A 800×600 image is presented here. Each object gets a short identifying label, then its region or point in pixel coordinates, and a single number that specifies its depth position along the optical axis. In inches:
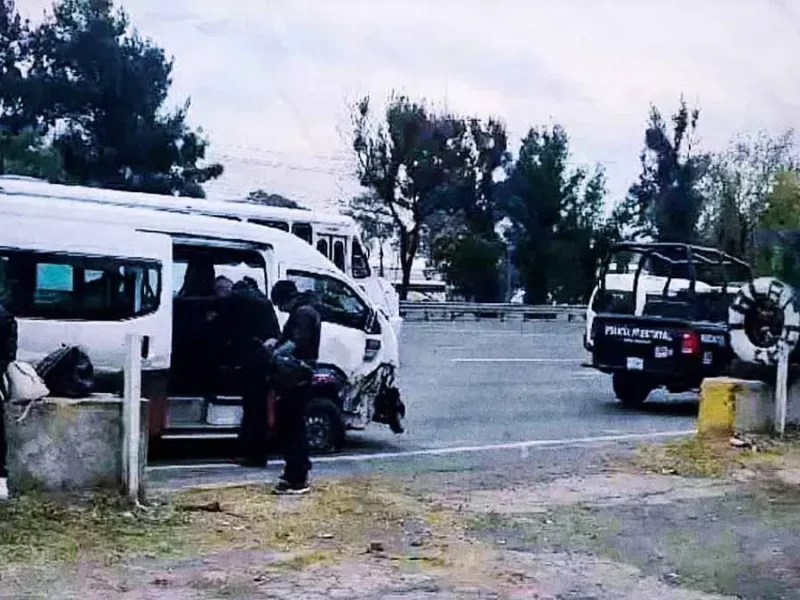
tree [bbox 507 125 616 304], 2272.4
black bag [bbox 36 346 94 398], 378.6
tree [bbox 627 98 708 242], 2477.9
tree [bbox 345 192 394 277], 2165.4
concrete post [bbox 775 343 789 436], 520.7
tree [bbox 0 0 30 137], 1759.4
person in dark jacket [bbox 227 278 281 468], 481.7
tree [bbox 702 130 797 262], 2138.9
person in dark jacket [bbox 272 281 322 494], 410.0
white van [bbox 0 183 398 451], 466.9
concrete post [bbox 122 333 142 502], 362.3
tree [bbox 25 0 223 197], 1766.7
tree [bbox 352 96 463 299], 2142.0
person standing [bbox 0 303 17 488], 369.1
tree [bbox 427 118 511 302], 2224.4
